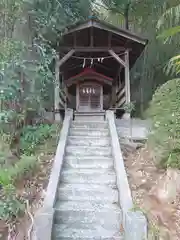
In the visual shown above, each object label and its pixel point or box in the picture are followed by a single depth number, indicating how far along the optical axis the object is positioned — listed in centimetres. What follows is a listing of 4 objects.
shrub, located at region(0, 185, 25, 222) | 236
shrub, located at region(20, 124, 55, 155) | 392
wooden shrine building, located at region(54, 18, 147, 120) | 578
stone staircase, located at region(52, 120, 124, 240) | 255
